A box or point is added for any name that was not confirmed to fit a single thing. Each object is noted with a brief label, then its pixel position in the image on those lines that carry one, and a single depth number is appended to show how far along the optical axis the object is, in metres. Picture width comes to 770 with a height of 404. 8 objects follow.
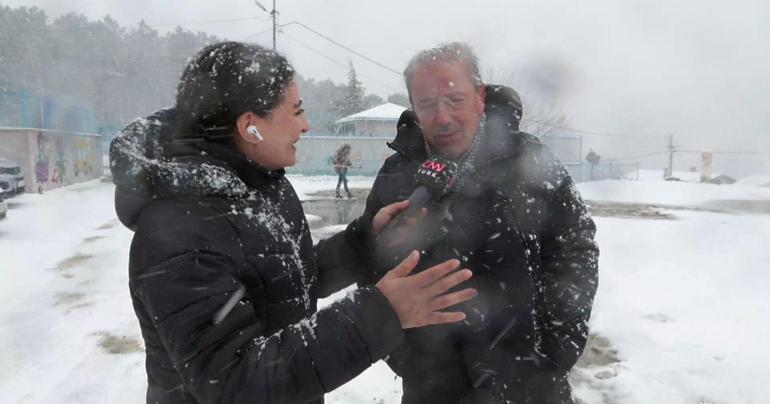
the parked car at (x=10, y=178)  15.66
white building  34.22
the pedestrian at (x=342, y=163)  17.36
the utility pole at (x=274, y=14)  26.27
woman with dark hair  1.18
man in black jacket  1.97
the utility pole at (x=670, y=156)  46.53
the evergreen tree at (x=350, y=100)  57.28
